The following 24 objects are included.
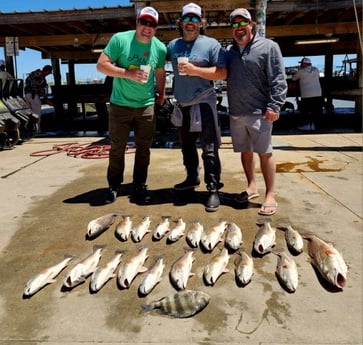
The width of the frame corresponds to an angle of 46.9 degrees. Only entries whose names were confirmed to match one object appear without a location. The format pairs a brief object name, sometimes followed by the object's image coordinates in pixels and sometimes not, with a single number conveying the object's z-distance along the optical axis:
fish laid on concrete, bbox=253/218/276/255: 3.53
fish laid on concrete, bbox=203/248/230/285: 3.10
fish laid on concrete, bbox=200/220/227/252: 3.64
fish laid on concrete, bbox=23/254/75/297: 2.99
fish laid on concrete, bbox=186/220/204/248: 3.72
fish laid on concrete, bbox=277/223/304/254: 3.54
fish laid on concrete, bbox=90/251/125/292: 3.04
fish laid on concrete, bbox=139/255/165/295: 2.96
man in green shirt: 4.36
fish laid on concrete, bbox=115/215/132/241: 3.92
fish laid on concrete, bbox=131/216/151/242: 3.87
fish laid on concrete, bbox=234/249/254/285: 3.08
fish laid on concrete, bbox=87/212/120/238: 3.95
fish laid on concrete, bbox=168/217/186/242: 3.82
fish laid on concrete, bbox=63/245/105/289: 3.07
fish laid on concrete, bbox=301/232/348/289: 3.03
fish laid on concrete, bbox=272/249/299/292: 2.99
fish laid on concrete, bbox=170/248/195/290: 3.04
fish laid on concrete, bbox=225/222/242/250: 3.60
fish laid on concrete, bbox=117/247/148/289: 3.08
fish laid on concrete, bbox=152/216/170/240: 3.90
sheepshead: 2.70
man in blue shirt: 4.27
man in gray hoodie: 4.13
